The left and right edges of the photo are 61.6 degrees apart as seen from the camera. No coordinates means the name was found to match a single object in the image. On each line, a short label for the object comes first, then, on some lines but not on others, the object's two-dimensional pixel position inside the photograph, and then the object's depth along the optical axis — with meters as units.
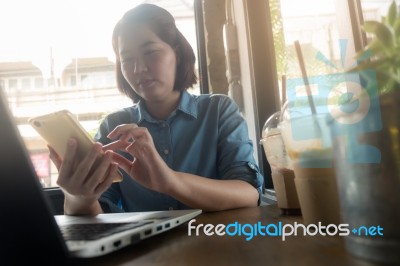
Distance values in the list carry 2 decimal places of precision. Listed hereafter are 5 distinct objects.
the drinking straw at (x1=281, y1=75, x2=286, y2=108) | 0.67
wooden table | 0.33
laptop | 0.23
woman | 0.98
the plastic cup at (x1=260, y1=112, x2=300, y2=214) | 0.60
